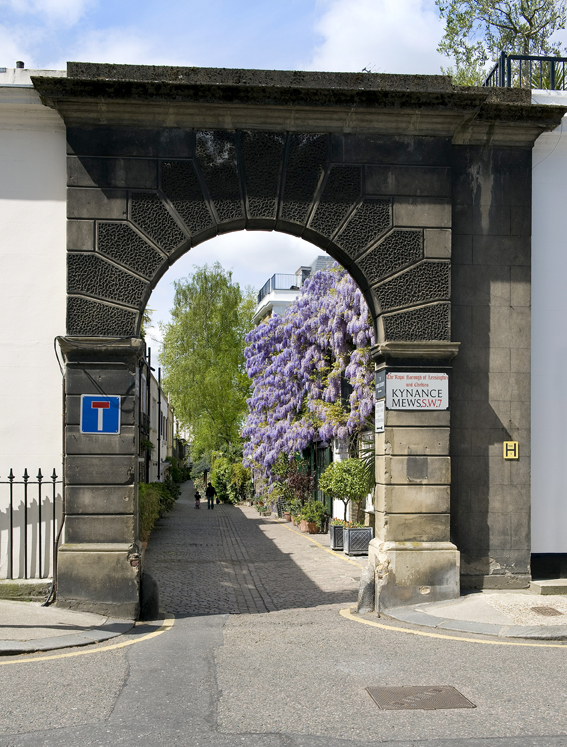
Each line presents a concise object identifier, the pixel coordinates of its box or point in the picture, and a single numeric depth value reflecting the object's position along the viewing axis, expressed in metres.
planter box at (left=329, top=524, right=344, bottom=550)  19.16
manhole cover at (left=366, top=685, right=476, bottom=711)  6.11
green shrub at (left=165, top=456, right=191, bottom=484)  51.13
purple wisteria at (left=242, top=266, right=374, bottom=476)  20.94
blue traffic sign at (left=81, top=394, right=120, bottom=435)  9.86
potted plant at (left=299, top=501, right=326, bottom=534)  24.11
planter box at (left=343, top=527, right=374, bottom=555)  17.89
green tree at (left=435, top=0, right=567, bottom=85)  27.95
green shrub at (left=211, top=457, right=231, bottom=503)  42.01
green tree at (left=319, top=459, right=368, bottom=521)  18.47
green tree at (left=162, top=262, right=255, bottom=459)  44.94
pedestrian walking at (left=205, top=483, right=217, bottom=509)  37.50
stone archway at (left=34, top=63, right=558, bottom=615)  9.80
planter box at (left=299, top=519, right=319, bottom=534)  24.12
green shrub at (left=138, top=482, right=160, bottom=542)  19.84
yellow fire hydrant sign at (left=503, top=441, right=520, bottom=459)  10.84
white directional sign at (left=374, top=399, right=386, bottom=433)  10.40
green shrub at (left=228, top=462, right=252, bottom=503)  40.78
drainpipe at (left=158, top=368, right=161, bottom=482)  39.32
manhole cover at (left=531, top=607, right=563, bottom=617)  9.40
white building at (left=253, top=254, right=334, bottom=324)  56.41
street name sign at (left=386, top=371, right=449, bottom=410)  10.34
